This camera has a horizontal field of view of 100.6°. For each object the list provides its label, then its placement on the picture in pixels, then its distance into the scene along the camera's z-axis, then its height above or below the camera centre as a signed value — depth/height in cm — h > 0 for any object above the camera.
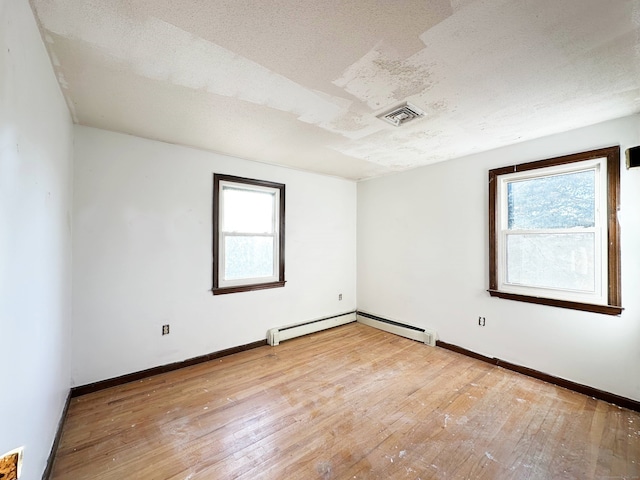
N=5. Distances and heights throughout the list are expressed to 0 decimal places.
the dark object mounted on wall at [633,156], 210 +70
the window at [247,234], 321 +10
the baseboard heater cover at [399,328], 356 -126
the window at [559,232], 235 +12
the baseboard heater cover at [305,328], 357 -127
